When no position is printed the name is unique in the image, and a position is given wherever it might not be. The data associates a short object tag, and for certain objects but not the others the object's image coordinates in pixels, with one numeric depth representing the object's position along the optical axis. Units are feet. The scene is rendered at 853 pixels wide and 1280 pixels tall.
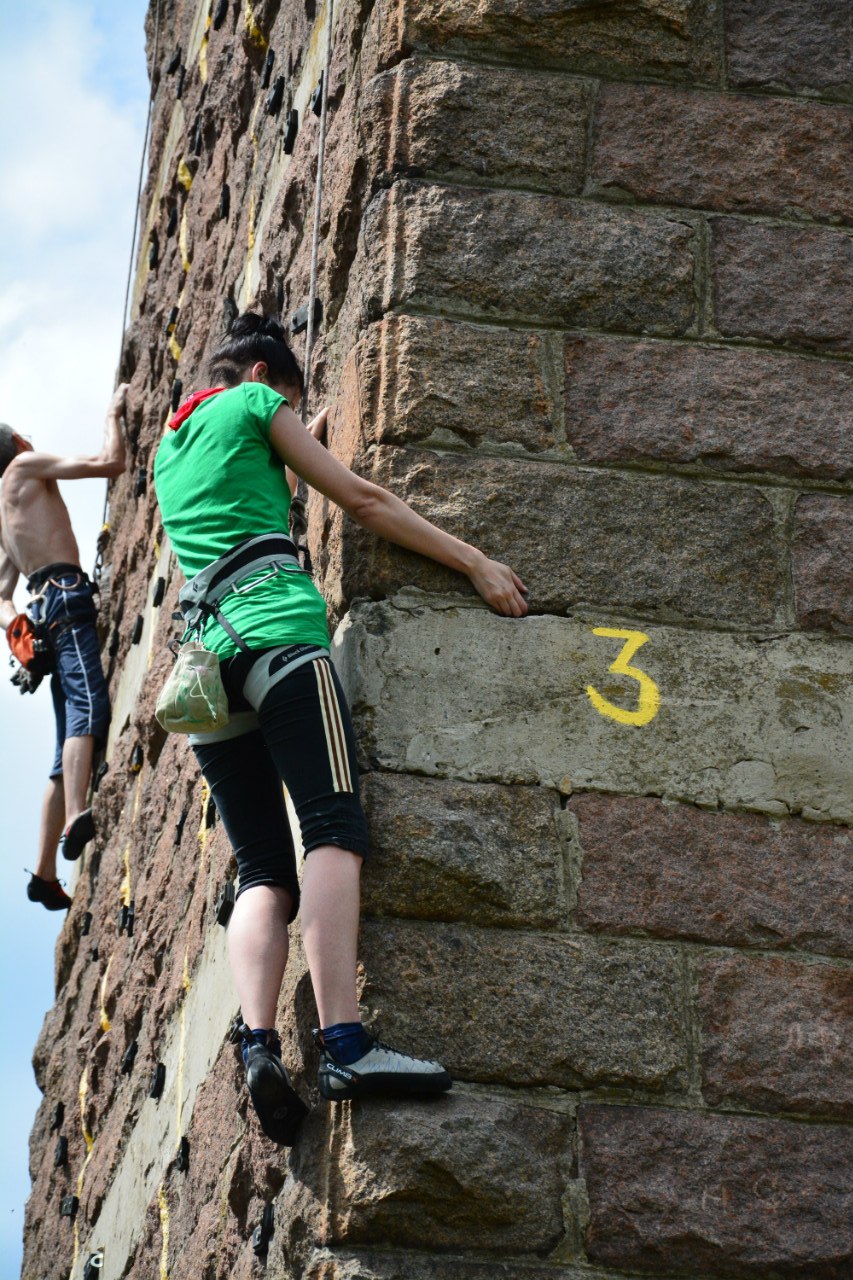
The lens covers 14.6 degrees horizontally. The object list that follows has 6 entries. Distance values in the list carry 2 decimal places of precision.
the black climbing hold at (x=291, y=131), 27.70
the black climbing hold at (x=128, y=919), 33.94
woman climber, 18.33
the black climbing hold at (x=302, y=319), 24.22
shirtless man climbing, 40.87
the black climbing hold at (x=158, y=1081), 28.33
